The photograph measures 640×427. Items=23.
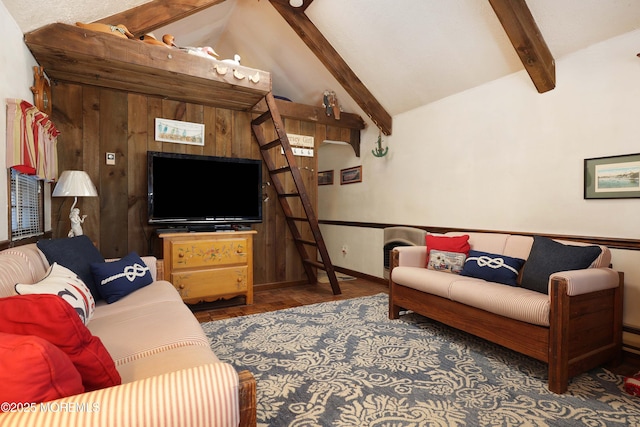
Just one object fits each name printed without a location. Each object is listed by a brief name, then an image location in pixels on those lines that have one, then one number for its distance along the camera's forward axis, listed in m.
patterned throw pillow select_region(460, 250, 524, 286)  2.31
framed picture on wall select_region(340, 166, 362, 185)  4.76
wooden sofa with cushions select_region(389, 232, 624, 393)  1.76
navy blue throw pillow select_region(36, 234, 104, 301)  1.78
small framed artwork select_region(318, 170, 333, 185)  5.46
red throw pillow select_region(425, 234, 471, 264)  2.78
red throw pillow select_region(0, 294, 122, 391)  0.81
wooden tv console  3.02
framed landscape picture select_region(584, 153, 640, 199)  2.18
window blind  2.03
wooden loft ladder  3.47
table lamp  2.60
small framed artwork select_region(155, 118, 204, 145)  3.40
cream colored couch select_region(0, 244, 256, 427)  0.68
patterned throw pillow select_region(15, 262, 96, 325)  1.29
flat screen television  3.15
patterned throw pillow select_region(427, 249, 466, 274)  2.68
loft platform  2.33
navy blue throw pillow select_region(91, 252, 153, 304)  1.93
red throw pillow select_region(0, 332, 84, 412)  0.63
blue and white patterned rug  1.53
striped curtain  1.84
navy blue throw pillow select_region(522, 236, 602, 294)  2.00
